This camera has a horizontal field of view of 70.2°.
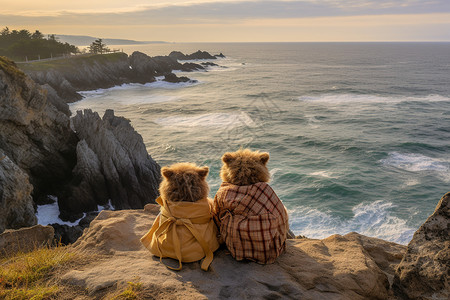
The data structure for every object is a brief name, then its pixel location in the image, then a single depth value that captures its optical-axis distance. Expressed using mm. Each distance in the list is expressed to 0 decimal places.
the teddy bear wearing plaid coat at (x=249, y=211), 5410
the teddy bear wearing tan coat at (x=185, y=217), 5371
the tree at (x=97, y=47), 84312
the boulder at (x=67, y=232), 15627
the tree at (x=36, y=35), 83000
